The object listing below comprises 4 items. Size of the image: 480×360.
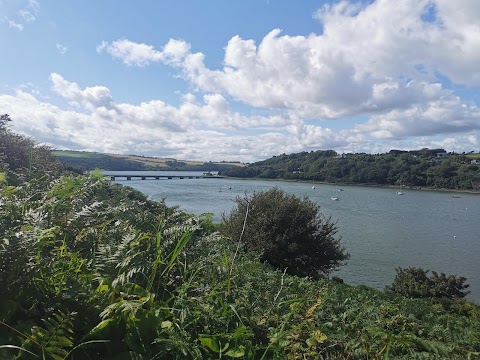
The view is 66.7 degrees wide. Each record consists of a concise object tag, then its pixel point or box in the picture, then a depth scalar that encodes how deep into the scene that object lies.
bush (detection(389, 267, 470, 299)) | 20.81
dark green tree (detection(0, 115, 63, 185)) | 8.38
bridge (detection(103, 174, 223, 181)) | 119.46
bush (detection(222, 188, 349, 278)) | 19.48
